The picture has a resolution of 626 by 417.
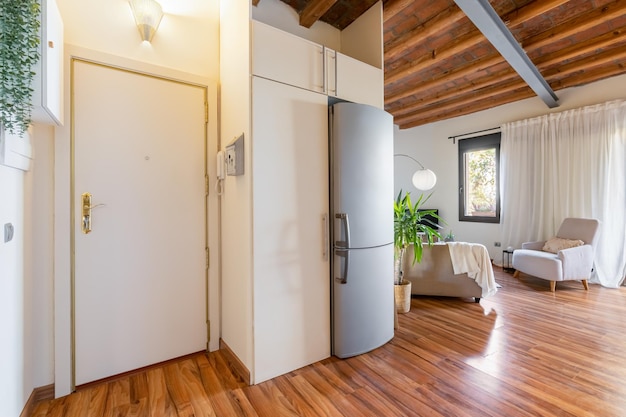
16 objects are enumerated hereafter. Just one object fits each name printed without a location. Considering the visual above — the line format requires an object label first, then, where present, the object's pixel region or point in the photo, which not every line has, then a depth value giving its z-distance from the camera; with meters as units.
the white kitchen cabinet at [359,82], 2.26
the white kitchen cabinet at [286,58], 1.90
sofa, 3.42
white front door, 1.90
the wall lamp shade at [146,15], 2.00
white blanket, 3.34
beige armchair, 3.81
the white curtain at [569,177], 4.06
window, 5.49
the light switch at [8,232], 1.41
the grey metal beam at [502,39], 2.40
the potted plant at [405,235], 3.08
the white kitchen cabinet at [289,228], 1.92
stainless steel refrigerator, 2.16
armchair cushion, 4.01
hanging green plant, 1.15
